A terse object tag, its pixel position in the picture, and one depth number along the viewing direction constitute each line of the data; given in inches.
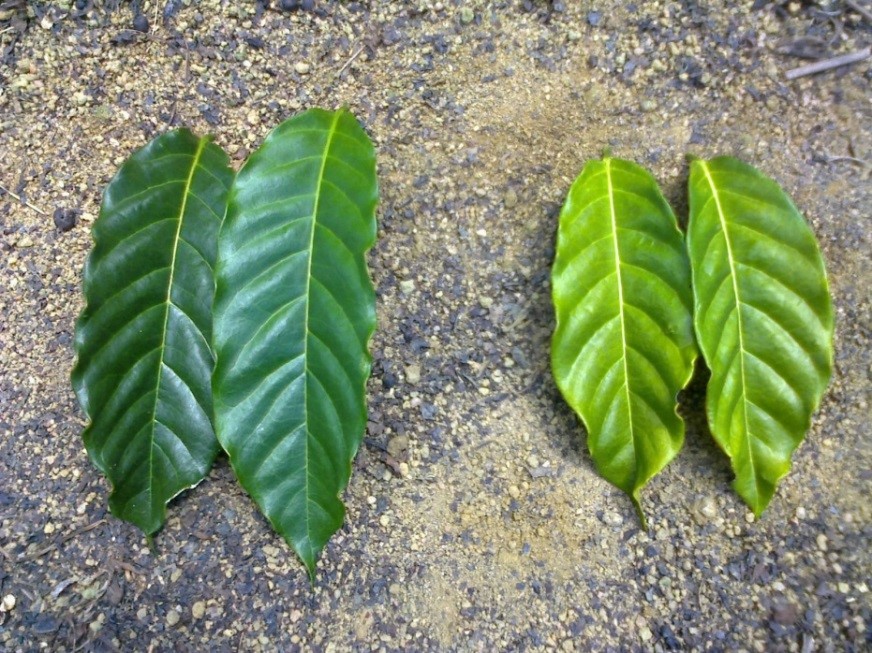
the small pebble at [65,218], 13.6
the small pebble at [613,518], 12.6
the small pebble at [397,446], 12.9
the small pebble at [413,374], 13.1
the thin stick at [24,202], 13.7
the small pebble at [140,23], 13.8
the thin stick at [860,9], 13.4
